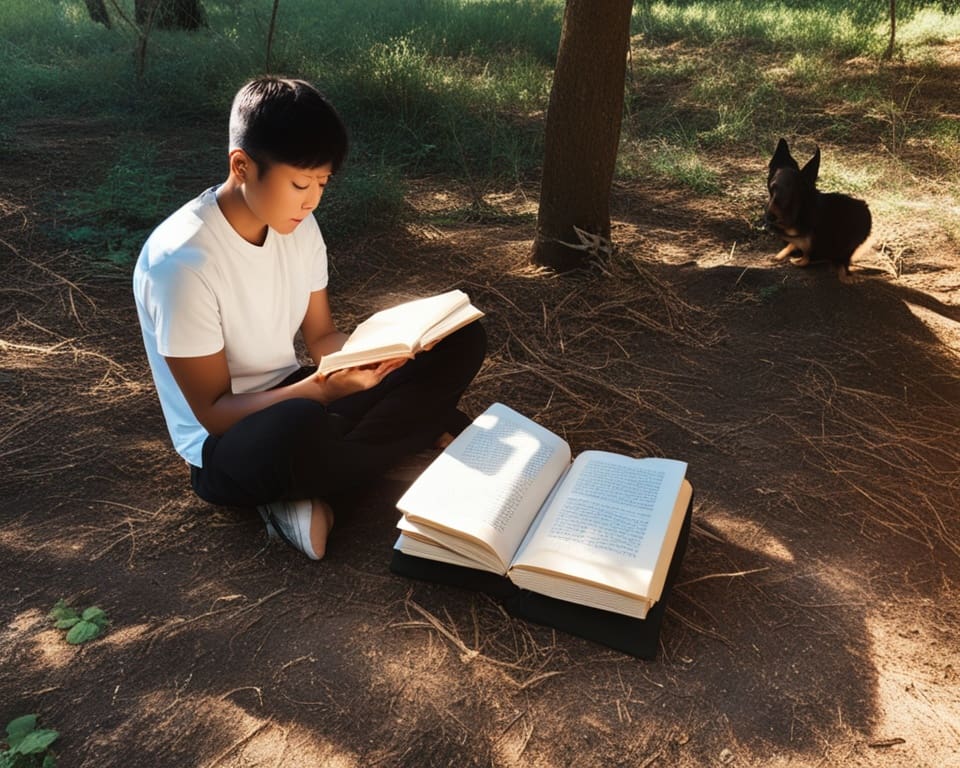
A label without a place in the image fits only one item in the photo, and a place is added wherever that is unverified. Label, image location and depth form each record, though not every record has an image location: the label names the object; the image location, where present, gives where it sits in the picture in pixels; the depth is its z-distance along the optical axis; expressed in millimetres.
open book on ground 1863
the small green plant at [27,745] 1599
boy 1955
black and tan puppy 4000
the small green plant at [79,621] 1929
